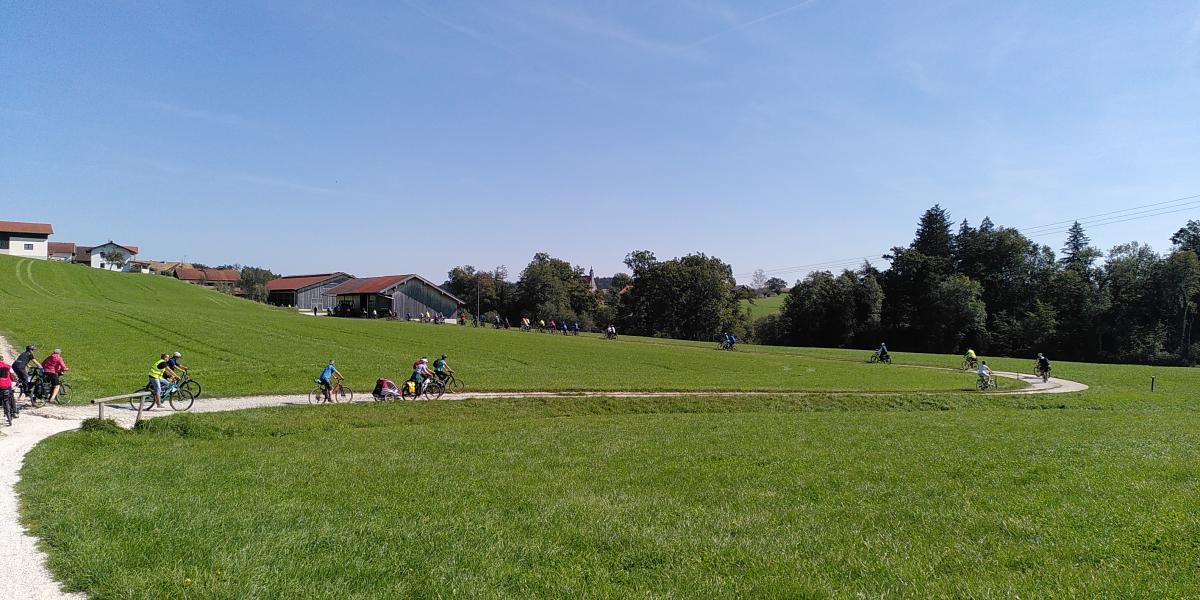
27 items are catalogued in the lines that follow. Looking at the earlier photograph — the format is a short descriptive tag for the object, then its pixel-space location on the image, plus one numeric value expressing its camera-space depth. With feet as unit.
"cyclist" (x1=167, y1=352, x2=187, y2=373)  77.05
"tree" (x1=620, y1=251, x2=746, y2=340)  346.74
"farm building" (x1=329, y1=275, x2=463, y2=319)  296.30
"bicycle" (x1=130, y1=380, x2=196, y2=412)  72.38
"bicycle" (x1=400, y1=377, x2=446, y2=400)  89.56
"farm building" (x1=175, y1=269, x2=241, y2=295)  518.78
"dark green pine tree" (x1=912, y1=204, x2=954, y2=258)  354.13
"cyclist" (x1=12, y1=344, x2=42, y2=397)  68.69
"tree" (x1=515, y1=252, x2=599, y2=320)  393.70
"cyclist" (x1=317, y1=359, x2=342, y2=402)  81.82
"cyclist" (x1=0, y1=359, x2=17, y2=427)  57.67
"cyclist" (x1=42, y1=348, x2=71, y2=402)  69.41
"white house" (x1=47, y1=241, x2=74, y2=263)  500.33
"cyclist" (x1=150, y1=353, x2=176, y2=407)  71.56
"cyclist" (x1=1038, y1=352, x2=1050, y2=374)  145.48
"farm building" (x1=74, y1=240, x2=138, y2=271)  461.37
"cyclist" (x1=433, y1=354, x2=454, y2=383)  95.28
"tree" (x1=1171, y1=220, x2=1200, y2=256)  306.14
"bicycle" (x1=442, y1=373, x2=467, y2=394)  98.24
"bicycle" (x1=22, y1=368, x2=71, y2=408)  68.64
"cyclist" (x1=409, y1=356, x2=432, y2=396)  89.86
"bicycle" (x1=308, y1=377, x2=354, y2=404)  82.71
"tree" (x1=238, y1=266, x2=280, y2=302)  429.91
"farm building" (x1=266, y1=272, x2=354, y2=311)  363.76
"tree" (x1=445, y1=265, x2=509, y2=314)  447.01
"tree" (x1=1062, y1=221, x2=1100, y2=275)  314.55
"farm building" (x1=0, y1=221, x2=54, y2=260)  390.01
